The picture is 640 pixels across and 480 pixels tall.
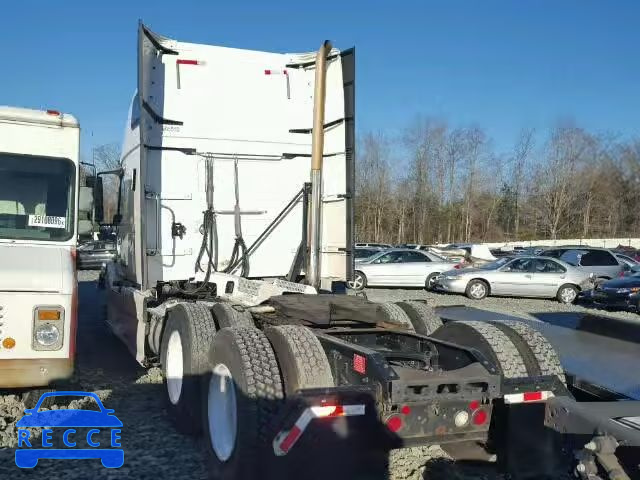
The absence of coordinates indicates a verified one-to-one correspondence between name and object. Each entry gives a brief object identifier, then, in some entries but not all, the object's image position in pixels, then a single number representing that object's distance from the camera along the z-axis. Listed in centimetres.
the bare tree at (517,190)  6919
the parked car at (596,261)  2069
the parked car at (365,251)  2593
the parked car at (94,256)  1747
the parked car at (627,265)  1953
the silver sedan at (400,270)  2123
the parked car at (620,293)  1645
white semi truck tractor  383
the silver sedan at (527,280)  1925
